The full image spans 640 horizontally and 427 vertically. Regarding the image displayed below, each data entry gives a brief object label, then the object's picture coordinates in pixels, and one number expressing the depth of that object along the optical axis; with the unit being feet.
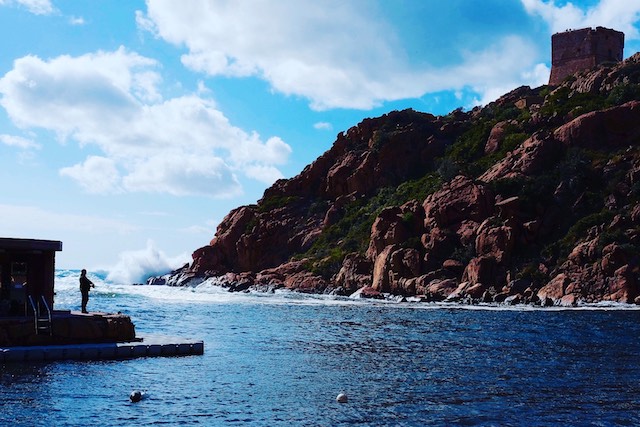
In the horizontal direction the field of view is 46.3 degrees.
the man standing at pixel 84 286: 121.70
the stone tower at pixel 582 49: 463.83
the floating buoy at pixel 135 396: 77.05
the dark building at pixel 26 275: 106.83
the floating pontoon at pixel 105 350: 97.96
